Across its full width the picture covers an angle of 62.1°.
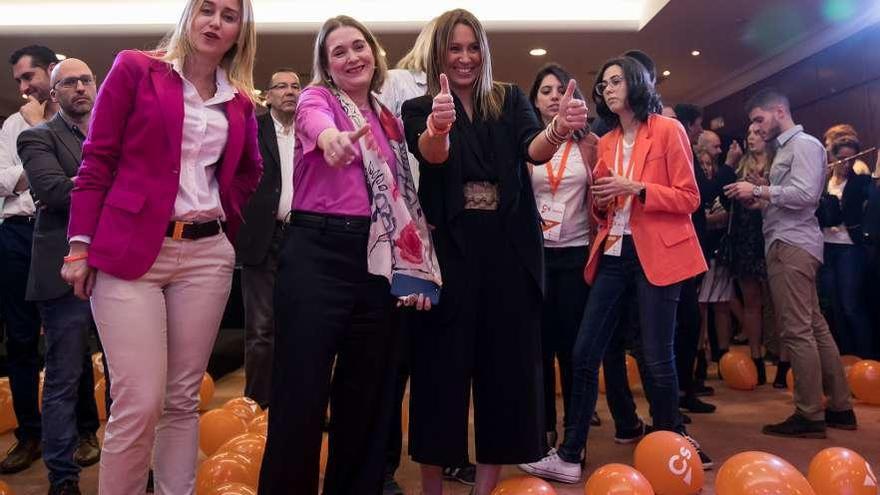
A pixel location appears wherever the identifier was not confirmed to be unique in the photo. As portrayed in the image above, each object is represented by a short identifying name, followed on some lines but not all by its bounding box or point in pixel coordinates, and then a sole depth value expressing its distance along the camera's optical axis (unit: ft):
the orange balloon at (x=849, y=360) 14.34
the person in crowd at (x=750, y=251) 12.50
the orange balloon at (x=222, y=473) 6.66
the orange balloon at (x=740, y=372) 13.44
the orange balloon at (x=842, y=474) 6.48
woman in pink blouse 5.54
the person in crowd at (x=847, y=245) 14.55
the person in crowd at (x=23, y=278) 8.72
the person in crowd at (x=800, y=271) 10.10
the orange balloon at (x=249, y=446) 6.97
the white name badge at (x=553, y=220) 9.00
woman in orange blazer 8.02
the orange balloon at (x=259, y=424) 8.34
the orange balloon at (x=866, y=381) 11.94
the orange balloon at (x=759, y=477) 6.12
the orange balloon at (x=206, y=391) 11.41
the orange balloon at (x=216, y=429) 8.54
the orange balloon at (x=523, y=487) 6.17
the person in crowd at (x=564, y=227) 9.01
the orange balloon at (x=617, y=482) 6.36
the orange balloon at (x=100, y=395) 10.78
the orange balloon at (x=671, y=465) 7.21
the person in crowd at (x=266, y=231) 11.00
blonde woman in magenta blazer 5.17
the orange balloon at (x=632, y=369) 13.05
